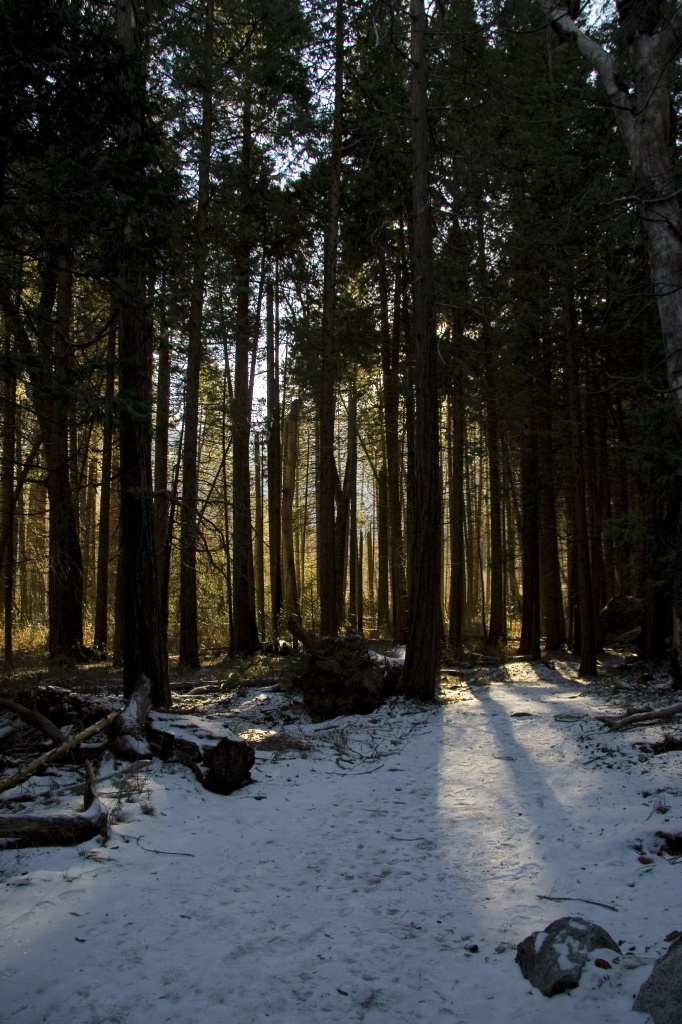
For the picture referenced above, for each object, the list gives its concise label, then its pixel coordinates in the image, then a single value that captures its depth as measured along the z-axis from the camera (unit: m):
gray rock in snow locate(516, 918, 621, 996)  3.02
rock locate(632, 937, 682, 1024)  2.58
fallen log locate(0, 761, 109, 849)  4.40
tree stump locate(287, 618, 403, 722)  9.91
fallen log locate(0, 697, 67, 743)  5.99
